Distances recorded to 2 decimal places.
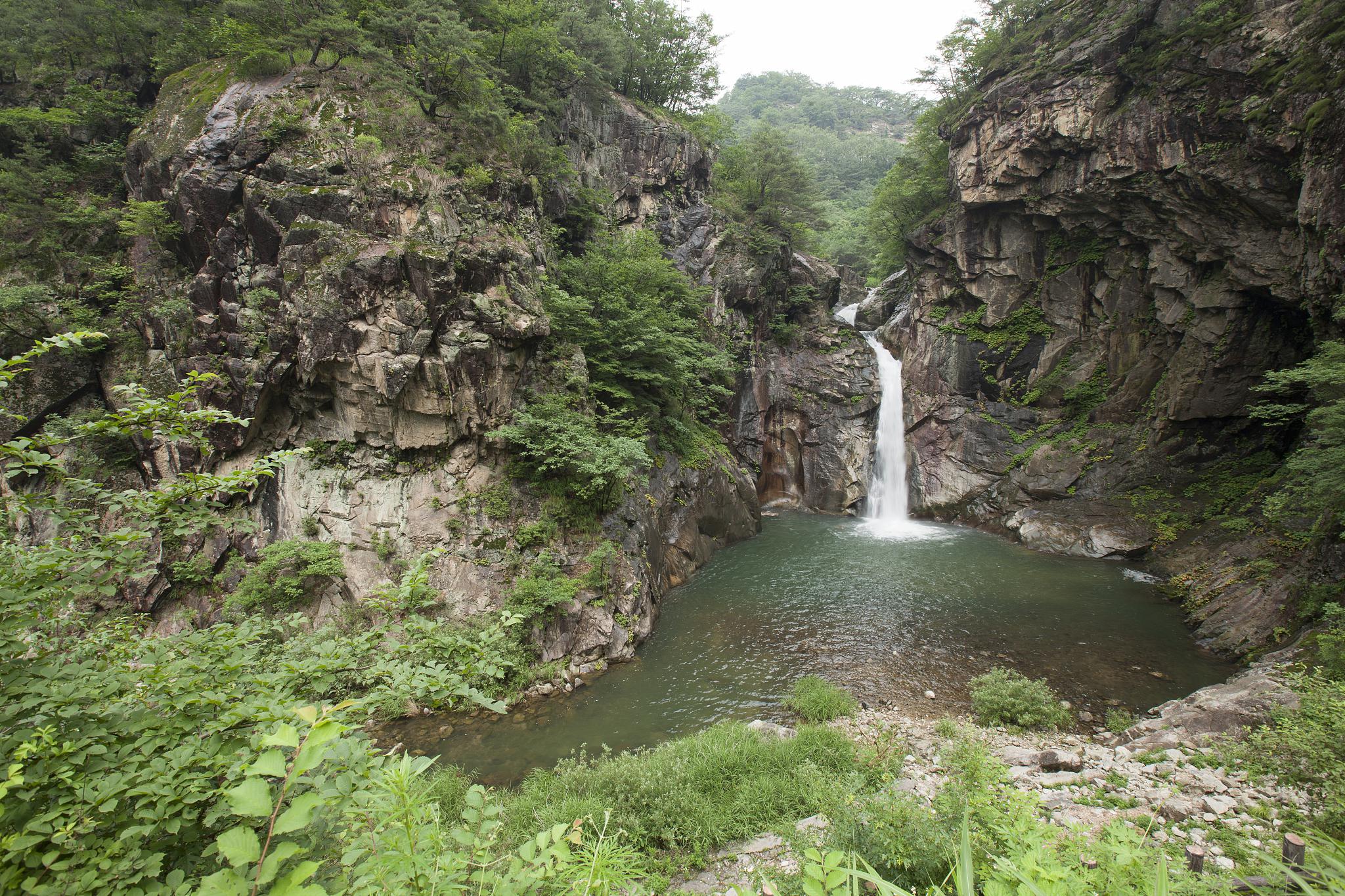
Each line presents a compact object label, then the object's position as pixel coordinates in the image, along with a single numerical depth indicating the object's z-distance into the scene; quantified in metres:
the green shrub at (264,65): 11.42
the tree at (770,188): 23.80
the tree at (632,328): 13.88
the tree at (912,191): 22.78
